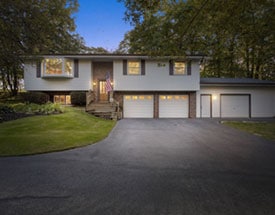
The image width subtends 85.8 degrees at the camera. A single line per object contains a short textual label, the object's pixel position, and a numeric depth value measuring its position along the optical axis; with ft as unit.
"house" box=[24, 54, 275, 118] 42.50
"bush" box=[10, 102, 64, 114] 32.48
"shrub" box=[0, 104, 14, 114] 30.81
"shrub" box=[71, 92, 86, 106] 42.37
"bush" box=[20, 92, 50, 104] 40.45
